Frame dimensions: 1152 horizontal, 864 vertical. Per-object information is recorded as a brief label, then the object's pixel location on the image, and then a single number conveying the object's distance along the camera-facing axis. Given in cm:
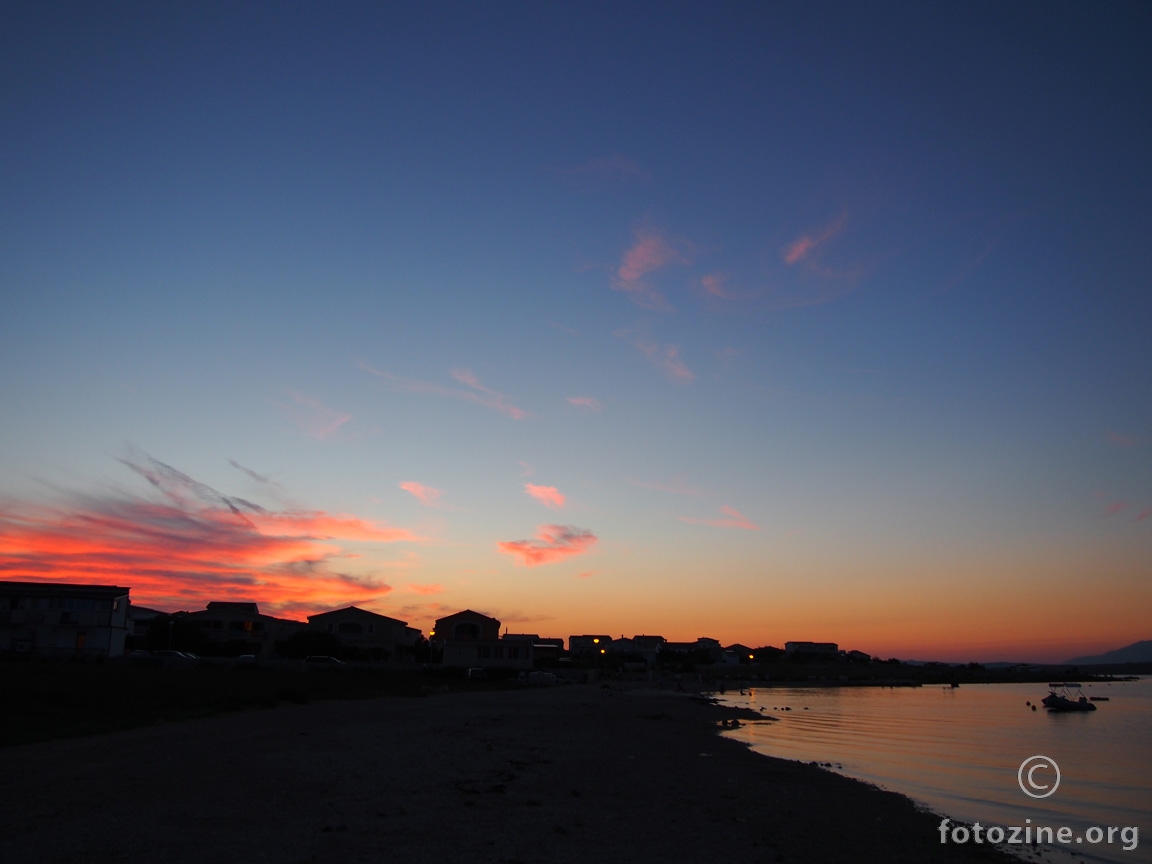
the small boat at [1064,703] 7675
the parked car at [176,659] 6018
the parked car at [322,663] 6938
